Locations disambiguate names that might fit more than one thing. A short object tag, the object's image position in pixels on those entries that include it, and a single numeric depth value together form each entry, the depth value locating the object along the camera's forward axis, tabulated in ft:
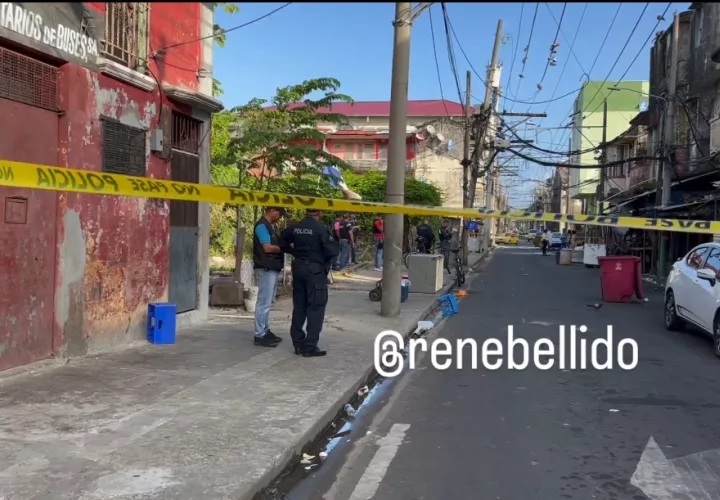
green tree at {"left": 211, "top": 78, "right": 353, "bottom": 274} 43.83
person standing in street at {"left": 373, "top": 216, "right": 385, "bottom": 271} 78.84
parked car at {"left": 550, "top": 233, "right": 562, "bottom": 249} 171.48
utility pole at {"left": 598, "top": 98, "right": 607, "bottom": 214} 120.42
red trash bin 54.39
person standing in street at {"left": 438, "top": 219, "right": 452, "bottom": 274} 70.08
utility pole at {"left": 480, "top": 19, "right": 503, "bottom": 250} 93.40
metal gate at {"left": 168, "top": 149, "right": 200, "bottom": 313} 33.60
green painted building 216.95
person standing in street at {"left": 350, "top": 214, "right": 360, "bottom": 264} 84.07
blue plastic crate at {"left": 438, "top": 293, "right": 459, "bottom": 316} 46.46
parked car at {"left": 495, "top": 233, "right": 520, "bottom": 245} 248.03
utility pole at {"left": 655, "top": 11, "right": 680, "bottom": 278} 71.51
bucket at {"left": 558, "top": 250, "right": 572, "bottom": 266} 109.81
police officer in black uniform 27.58
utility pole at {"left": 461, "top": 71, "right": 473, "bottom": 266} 92.65
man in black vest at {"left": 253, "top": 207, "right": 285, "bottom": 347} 28.81
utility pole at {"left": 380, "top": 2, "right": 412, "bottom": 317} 40.65
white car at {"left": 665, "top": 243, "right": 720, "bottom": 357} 32.55
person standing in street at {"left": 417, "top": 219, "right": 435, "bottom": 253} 78.02
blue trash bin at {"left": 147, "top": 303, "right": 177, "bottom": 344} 29.68
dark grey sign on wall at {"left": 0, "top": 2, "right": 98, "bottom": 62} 22.10
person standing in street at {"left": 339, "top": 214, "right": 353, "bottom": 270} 75.05
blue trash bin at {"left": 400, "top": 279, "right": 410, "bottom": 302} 49.03
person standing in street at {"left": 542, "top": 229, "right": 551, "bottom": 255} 150.71
